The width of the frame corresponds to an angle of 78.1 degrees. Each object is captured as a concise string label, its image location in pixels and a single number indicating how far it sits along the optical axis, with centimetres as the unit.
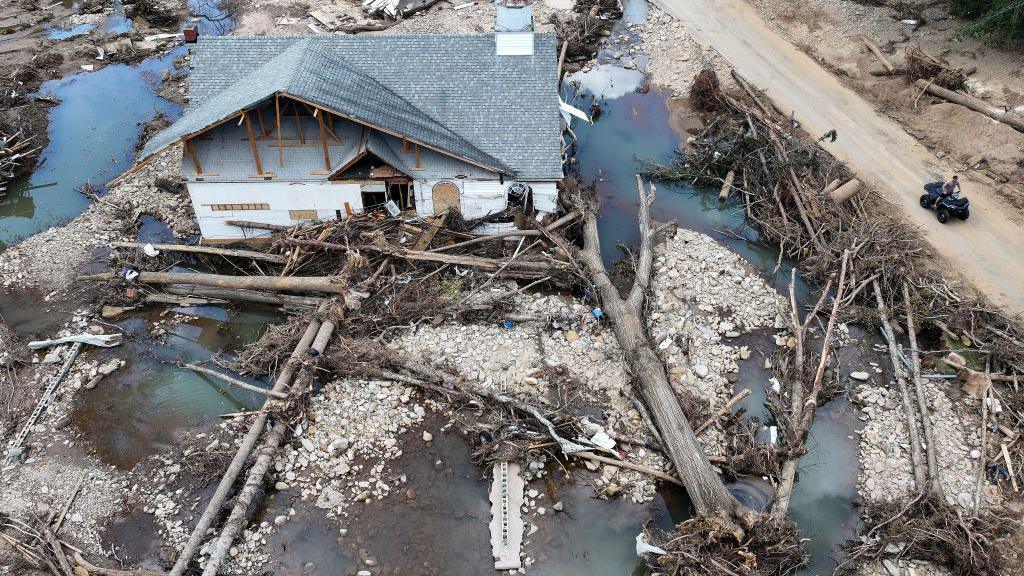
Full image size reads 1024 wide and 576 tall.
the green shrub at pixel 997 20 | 2662
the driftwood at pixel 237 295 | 2019
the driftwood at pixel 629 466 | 1546
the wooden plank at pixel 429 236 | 2134
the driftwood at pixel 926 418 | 1512
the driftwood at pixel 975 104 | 2556
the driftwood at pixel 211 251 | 2094
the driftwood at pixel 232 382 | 1672
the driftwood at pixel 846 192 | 2359
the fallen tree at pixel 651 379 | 1449
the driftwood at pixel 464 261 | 2056
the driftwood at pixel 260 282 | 1975
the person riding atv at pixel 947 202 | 2227
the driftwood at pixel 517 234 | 2131
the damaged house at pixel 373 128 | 2050
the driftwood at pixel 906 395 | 1553
